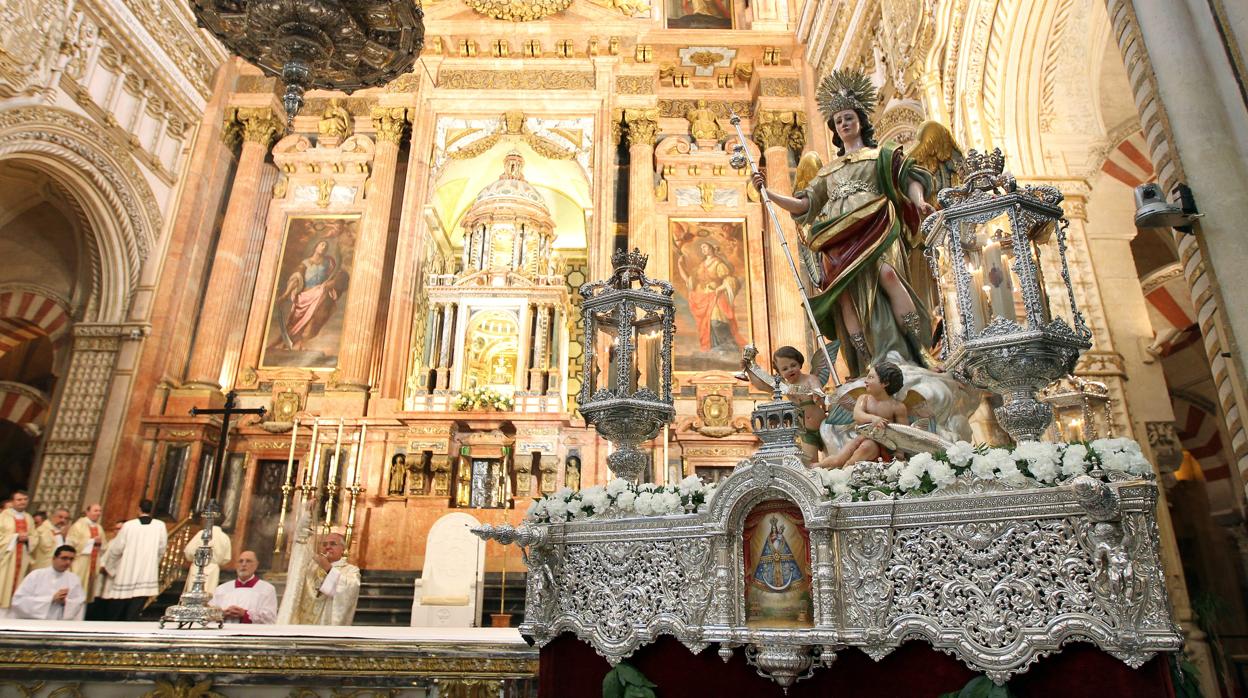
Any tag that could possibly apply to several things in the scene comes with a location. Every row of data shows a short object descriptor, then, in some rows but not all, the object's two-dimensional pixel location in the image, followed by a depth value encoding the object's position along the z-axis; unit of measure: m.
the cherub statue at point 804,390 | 3.69
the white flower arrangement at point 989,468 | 2.09
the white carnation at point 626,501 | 2.87
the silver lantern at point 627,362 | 3.65
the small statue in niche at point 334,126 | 12.91
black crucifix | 10.06
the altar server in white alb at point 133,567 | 7.54
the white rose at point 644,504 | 2.80
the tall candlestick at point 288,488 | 9.18
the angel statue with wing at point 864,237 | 3.78
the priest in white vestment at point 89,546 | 7.86
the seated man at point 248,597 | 5.40
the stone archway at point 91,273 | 9.66
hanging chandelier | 5.86
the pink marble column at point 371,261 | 11.21
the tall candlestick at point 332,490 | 9.71
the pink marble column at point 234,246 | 11.12
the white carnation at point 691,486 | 2.80
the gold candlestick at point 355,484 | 9.50
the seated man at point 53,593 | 6.04
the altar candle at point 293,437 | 9.45
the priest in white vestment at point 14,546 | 7.26
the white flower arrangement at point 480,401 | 10.75
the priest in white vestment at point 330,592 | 6.29
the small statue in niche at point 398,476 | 10.32
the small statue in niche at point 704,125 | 13.18
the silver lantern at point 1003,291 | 2.71
